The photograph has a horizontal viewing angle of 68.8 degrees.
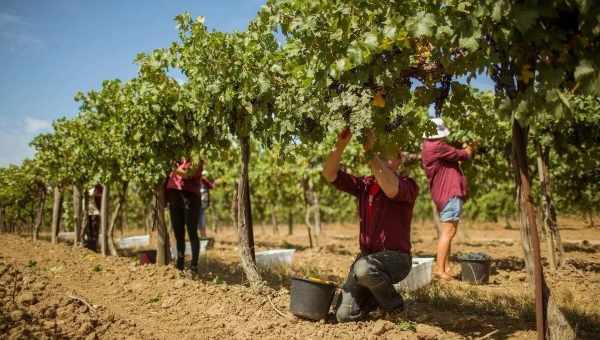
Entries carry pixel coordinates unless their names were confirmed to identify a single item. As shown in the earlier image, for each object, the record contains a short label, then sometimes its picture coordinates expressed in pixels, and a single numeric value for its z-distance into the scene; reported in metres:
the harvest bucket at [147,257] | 6.75
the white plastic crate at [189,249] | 8.21
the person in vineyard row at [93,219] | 9.63
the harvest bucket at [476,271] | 4.97
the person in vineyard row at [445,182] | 5.09
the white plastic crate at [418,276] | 4.57
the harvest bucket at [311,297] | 3.25
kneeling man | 3.16
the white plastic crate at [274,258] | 6.47
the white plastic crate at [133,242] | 11.82
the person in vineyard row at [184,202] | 5.38
